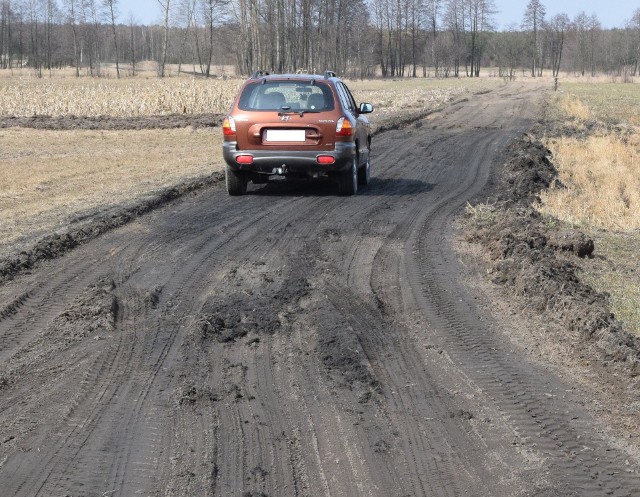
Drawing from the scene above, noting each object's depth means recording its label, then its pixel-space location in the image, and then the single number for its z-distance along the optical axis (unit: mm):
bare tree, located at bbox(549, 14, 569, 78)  135500
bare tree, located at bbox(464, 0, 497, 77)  136375
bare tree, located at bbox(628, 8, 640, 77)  125312
